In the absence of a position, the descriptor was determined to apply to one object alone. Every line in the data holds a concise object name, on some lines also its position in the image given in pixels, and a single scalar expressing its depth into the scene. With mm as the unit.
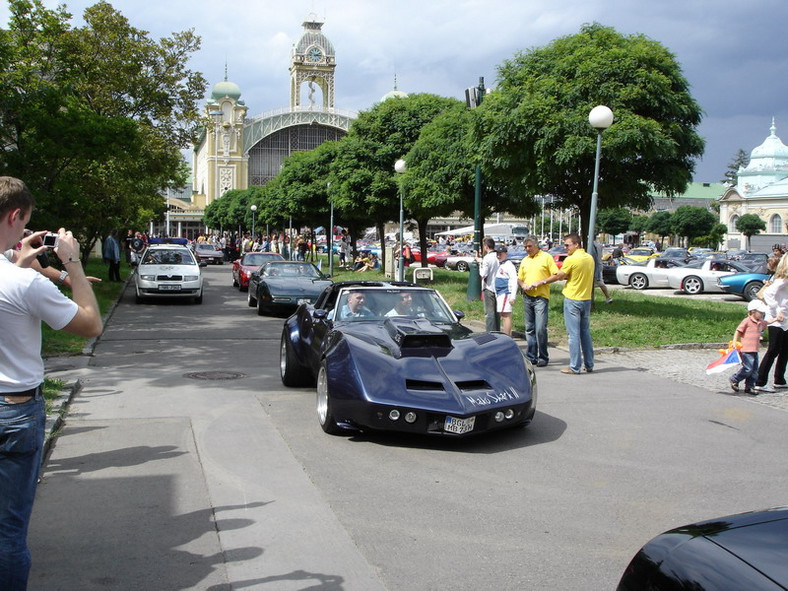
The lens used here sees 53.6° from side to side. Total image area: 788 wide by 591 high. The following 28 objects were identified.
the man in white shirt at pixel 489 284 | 12820
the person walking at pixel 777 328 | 9461
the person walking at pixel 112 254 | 27181
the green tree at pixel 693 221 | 94250
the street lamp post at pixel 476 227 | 20047
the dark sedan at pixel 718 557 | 2416
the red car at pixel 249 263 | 25917
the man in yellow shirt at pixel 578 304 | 10664
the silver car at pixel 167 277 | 21297
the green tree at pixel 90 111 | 17938
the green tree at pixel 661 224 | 98362
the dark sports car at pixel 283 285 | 18516
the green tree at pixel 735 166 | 150250
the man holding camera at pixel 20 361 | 3105
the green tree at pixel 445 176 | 25516
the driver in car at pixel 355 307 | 8695
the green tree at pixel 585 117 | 15984
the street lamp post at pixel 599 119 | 13789
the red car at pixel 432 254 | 51250
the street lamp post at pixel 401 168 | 22470
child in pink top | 9352
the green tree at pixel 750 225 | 96250
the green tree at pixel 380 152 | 32375
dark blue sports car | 6484
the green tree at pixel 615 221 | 105688
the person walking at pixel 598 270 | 19081
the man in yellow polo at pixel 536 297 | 11398
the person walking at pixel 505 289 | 12234
